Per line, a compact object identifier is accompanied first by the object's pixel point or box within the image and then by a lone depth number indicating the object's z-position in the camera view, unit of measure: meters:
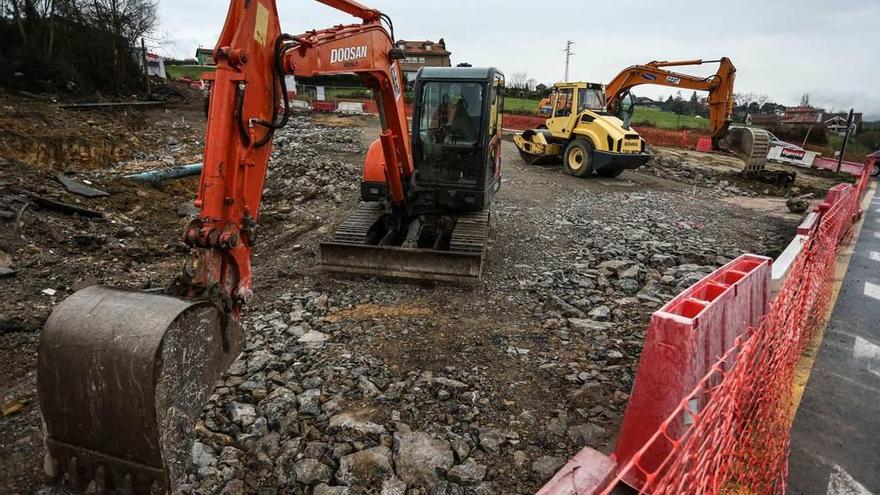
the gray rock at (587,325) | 4.79
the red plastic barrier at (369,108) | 30.48
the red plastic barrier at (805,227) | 6.85
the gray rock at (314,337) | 4.37
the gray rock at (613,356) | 4.28
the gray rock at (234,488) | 2.74
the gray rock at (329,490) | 2.71
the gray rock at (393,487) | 2.75
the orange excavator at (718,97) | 14.21
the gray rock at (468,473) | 2.87
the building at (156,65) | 31.31
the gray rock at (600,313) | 5.11
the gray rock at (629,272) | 6.27
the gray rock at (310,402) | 3.37
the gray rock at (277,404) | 3.29
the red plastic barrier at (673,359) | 2.24
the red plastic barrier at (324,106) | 29.80
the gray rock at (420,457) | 2.87
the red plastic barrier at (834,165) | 20.21
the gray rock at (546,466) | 2.97
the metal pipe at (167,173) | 10.13
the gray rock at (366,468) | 2.82
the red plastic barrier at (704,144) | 24.22
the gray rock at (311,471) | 2.80
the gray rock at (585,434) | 3.28
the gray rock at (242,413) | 3.25
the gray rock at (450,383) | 3.73
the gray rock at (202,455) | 2.89
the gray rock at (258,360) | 3.84
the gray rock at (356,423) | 3.19
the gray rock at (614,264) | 6.52
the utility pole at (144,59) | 22.41
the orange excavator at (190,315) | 2.26
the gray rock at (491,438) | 3.14
